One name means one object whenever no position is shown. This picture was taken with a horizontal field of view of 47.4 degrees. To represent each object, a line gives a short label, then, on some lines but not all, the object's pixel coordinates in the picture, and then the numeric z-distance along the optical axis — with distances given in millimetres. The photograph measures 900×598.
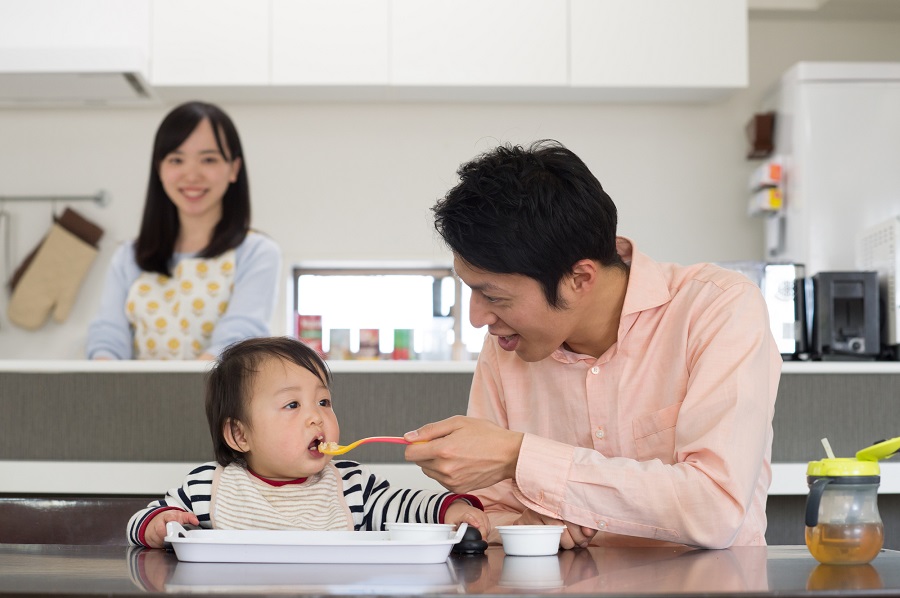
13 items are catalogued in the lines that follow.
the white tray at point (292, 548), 1046
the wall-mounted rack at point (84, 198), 4133
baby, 1437
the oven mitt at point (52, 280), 4051
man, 1273
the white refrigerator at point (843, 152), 3754
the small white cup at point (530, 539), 1158
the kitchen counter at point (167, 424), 2238
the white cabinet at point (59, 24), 3734
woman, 2445
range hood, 3496
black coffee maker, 2840
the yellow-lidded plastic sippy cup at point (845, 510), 1062
